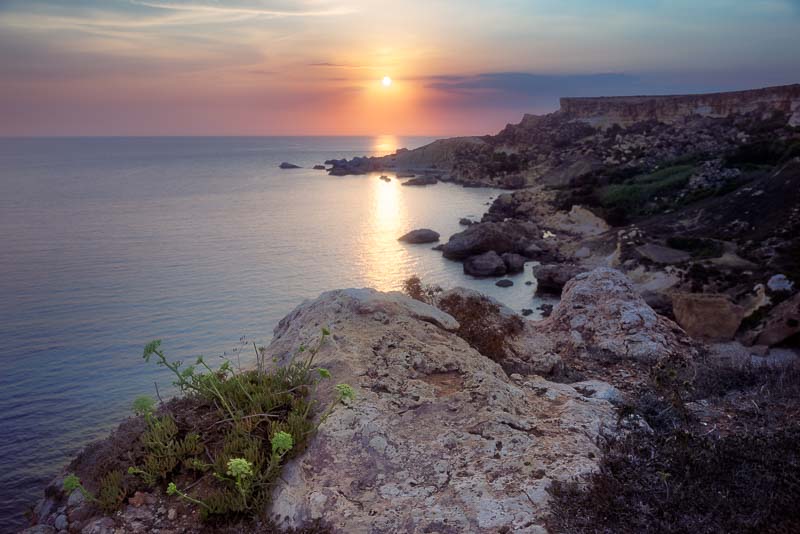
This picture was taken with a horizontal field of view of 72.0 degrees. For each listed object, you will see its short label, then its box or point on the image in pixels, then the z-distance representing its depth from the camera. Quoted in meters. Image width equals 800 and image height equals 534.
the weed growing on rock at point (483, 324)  9.97
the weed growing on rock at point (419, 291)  12.58
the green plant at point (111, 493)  5.07
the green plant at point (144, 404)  5.44
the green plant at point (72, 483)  4.89
